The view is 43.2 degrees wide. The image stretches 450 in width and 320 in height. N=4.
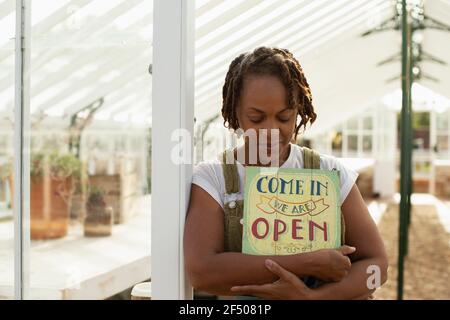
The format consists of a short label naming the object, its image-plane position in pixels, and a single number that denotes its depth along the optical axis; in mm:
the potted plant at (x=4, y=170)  2516
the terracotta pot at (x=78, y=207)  3397
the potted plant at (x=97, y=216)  3098
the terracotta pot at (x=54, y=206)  2975
